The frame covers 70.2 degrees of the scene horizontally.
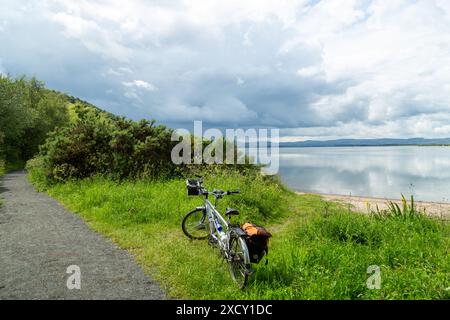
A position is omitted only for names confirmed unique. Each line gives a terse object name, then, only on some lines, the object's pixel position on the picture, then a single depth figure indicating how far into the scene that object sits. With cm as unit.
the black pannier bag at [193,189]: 740
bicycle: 499
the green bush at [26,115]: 2963
